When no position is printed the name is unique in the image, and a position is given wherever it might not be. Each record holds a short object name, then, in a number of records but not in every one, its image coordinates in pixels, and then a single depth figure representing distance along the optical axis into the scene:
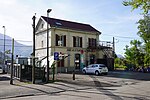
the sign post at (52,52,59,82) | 11.89
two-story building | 20.79
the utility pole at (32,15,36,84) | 11.18
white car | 17.38
